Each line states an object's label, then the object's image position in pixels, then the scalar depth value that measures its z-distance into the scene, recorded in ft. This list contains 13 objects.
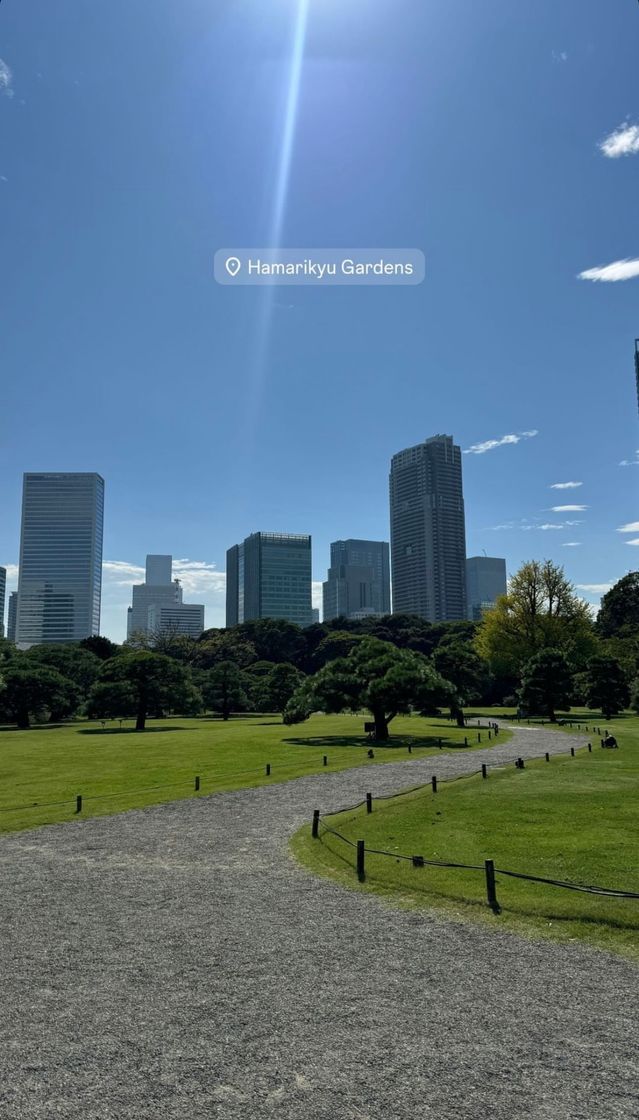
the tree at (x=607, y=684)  196.54
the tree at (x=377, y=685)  137.29
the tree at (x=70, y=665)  246.88
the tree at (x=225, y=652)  380.58
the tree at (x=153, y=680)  189.78
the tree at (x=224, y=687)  233.55
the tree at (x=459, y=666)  226.38
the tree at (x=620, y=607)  343.26
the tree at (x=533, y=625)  250.37
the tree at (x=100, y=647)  324.80
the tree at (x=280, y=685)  228.63
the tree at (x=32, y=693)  196.65
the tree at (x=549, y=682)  190.39
